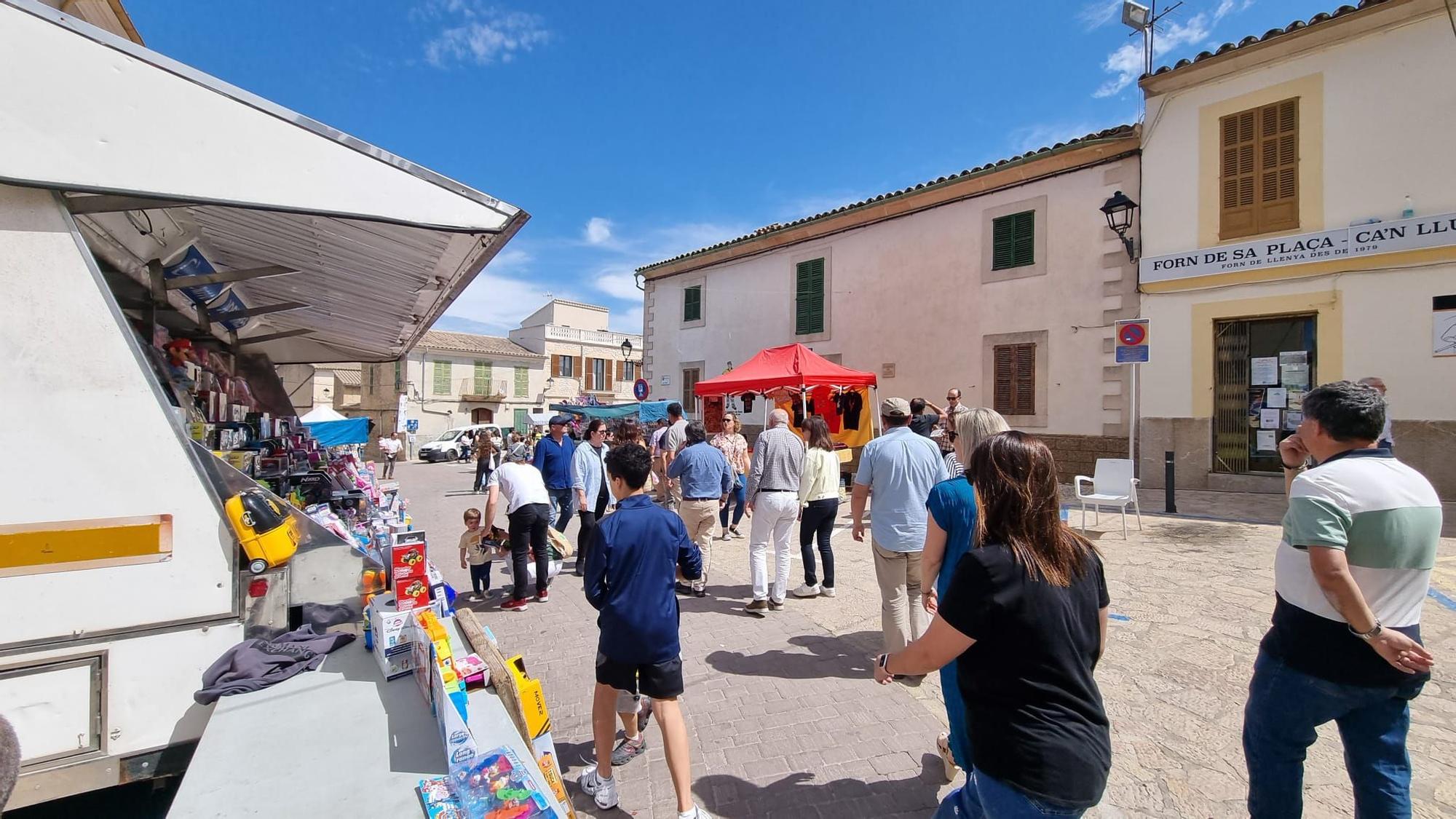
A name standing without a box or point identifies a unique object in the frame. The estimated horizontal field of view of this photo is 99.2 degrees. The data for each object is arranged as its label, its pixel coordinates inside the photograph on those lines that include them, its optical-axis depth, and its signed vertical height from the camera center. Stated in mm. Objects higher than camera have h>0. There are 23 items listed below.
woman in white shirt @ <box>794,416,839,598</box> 5434 -765
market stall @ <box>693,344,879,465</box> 11375 +446
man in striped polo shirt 1941 -636
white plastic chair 7441 -890
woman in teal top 2504 -532
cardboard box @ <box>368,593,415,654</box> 2787 -998
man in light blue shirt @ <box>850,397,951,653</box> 3760 -659
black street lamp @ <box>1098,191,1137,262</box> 10336 +3427
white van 29078 -1899
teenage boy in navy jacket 2672 -907
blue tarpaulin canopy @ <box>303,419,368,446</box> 11750 -443
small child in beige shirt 5688 -1345
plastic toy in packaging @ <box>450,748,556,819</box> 1912 -1216
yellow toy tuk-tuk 2570 -513
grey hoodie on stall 2480 -1084
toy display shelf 1989 -1233
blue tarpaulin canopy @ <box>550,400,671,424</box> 19453 +3
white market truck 2199 +22
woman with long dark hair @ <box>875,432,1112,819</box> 1617 -669
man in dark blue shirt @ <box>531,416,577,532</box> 6408 -523
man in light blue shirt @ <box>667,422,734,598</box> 5453 -616
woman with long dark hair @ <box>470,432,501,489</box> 14820 -1281
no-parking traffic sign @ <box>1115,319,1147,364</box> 8664 +1015
